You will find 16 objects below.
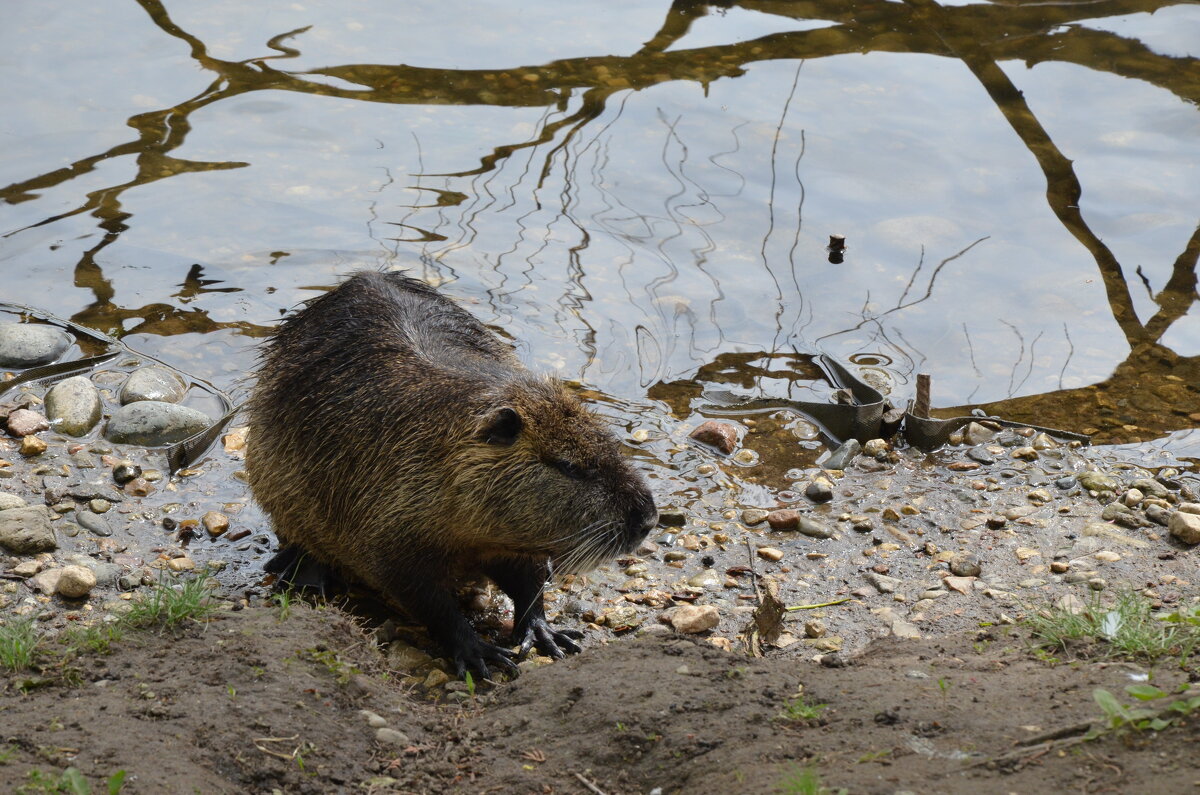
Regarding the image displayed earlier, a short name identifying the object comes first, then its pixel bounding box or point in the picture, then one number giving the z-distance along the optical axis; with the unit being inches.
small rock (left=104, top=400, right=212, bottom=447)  206.8
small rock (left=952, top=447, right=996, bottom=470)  213.5
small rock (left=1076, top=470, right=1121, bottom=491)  201.8
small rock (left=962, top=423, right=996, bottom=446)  220.1
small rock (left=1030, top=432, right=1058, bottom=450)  216.5
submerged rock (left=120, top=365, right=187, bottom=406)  217.0
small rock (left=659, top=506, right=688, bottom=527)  196.1
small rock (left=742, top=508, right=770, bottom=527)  196.7
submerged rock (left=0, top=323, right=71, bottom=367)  225.5
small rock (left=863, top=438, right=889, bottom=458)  215.3
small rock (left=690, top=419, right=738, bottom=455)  217.0
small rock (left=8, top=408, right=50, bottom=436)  203.8
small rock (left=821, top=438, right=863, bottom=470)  212.4
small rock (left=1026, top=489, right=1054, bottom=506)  200.8
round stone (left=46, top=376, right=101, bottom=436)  206.7
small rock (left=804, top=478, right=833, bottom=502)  202.8
